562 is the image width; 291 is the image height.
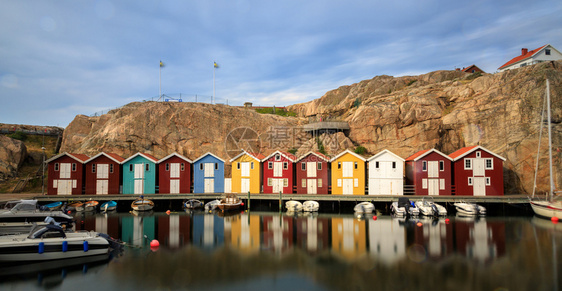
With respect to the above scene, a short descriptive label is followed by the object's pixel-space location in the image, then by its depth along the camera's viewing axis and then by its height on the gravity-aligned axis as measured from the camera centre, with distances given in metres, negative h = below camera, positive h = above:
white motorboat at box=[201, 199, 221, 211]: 39.13 -5.04
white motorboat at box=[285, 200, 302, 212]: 39.25 -5.19
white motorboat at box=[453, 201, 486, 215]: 35.69 -5.07
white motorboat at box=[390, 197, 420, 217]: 35.19 -4.94
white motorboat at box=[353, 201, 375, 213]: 37.11 -5.14
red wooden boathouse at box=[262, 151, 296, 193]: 43.81 -1.27
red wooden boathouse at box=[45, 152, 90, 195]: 42.38 -1.57
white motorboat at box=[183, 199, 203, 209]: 40.75 -5.13
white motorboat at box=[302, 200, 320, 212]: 38.59 -5.13
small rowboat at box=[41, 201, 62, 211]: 37.98 -4.95
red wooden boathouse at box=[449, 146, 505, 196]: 39.75 -1.31
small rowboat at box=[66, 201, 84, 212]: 38.97 -5.18
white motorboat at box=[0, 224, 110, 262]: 19.14 -4.95
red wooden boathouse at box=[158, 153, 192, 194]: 44.12 -1.66
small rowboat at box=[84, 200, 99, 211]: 39.47 -5.08
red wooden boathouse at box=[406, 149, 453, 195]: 40.81 -1.34
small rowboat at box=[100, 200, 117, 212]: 39.59 -5.22
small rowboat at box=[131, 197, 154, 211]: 39.59 -5.07
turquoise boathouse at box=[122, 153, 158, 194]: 43.97 -1.64
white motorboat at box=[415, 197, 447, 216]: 34.97 -4.91
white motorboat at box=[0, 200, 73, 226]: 27.12 -4.41
